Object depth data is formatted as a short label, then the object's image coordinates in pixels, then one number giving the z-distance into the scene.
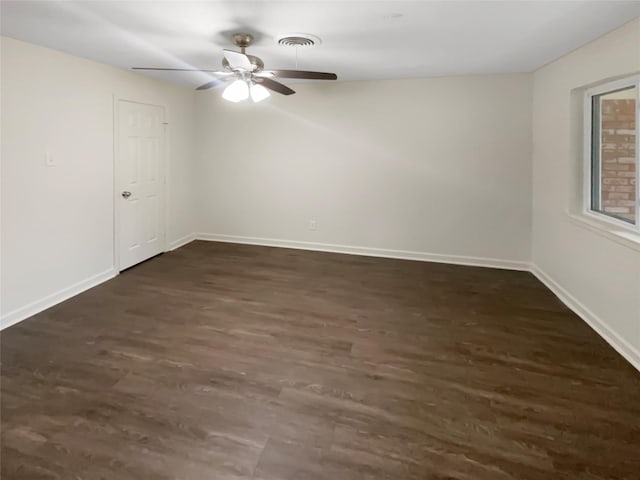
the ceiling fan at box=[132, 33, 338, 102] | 2.83
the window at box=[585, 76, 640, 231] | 2.98
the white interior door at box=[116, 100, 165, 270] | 4.47
